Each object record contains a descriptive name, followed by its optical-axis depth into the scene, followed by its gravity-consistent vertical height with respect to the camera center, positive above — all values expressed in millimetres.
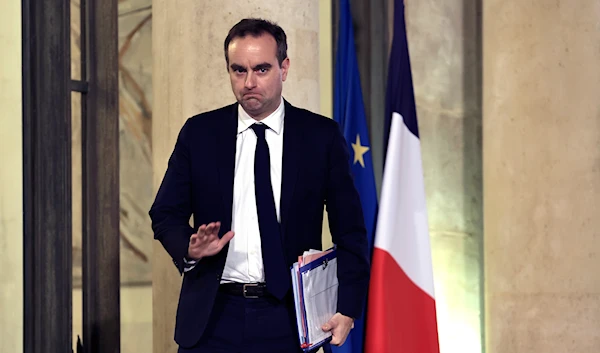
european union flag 9203 +318
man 5531 -85
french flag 8781 -332
